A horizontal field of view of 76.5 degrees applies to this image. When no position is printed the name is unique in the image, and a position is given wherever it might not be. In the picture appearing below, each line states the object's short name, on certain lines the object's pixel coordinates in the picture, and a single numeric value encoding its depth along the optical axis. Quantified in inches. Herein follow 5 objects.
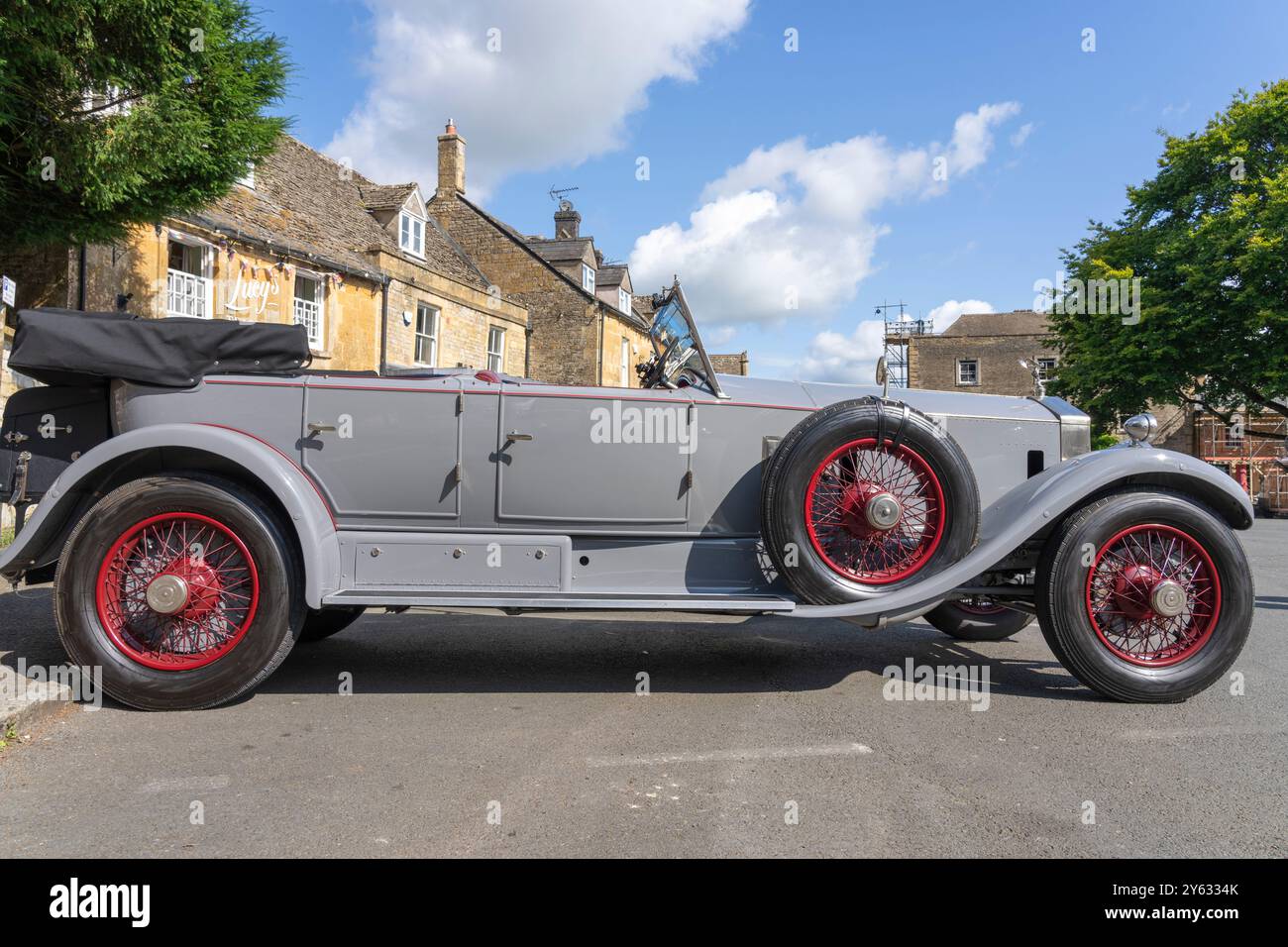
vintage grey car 150.4
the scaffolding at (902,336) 1897.0
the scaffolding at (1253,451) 1109.7
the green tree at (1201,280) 858.8
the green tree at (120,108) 281.1
